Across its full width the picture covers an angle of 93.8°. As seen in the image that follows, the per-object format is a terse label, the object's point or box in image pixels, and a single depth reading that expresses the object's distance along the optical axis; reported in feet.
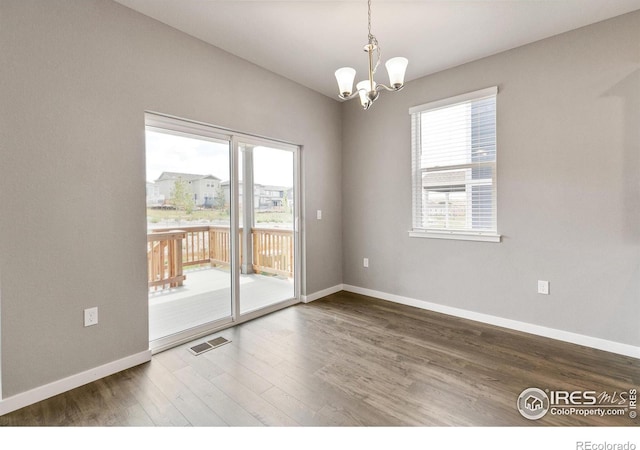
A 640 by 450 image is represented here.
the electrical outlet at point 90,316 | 7.04
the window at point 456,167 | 10.39
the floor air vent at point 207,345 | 8.50
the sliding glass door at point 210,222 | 8.83
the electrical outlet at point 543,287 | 9.37
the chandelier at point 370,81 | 6.51
